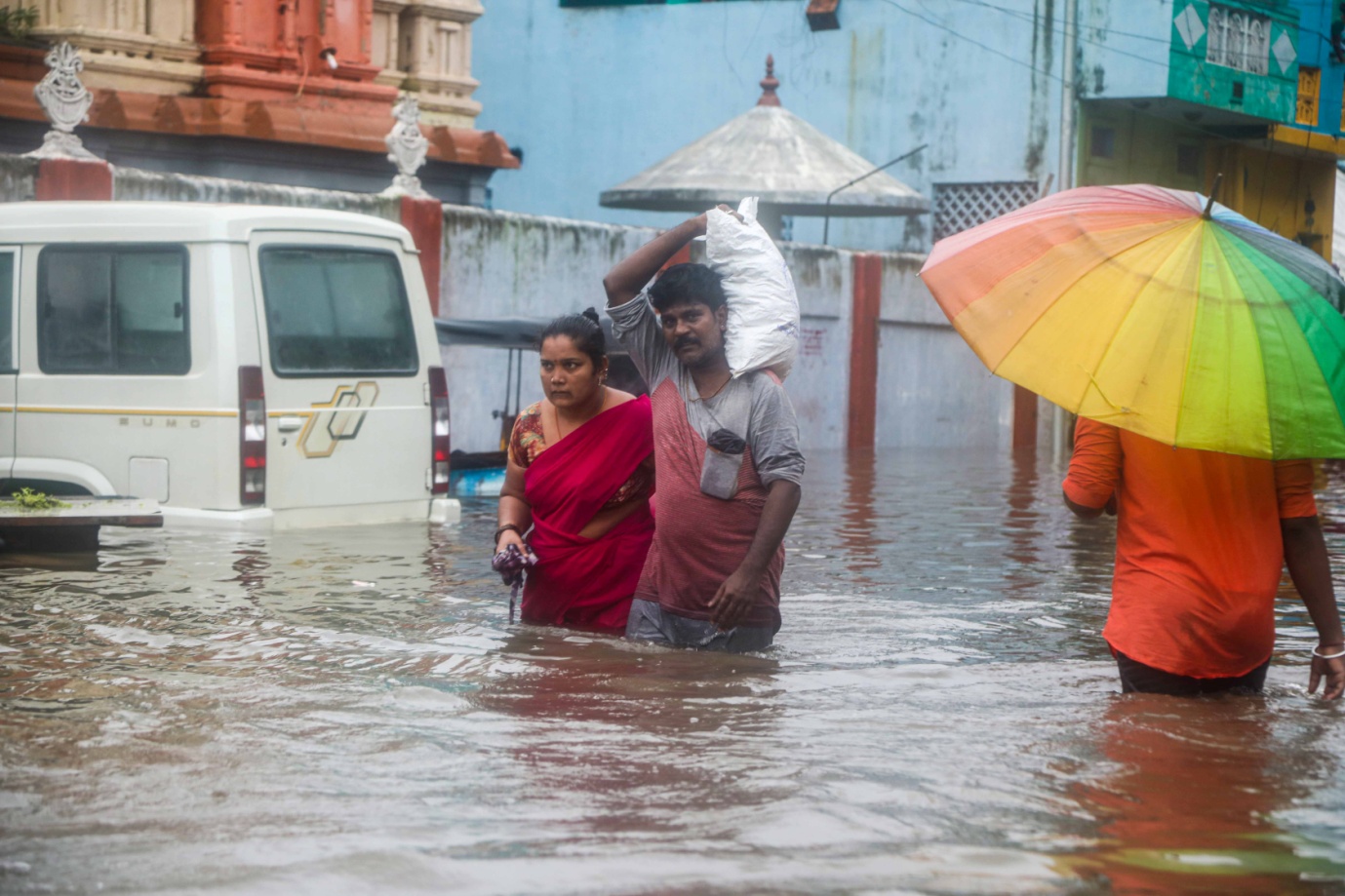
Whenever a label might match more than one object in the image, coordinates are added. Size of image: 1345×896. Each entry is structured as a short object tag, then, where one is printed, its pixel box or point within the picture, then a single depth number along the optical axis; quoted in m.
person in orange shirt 4.89
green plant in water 8.60
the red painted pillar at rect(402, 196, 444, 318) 15.58
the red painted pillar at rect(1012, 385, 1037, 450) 22.84
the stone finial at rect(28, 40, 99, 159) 12.79
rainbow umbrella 4.70
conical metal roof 20.50
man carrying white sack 5.56
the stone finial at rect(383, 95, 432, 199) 15.64
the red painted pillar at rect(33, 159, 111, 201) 12.64
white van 9.15
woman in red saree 6.14
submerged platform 8.44
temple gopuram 15.91
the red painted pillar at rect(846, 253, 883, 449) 21.05
